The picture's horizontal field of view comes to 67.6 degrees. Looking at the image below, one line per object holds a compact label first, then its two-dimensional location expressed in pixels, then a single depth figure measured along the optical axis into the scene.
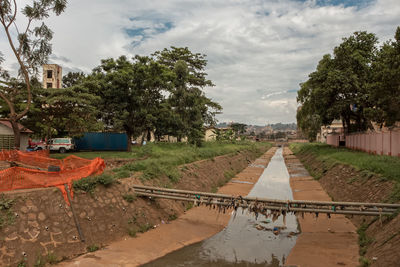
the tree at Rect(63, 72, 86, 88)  56.28
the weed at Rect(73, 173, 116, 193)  11.48
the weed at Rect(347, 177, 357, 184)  17.23
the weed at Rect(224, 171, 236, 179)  27.64
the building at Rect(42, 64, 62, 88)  66.00
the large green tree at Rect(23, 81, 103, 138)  22.72
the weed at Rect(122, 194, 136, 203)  12.54
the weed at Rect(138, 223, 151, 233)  12.04
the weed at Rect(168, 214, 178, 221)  13.79
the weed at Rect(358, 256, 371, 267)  8.64
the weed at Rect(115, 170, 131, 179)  15.05
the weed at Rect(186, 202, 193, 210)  15.83
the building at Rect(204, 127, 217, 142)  87.38
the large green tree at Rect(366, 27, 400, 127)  20.25
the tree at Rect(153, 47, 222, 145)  38.91
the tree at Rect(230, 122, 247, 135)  115.51
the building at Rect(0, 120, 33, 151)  27.27
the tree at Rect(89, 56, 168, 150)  28.80
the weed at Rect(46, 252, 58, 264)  8.74
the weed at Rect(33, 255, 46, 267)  8.38
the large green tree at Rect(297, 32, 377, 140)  30.83
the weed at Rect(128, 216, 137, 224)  11.92
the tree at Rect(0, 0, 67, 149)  19.34
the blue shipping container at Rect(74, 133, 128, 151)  36.50
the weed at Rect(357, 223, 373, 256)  9.87
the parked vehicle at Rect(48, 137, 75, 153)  32.34
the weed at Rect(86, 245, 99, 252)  9.88
